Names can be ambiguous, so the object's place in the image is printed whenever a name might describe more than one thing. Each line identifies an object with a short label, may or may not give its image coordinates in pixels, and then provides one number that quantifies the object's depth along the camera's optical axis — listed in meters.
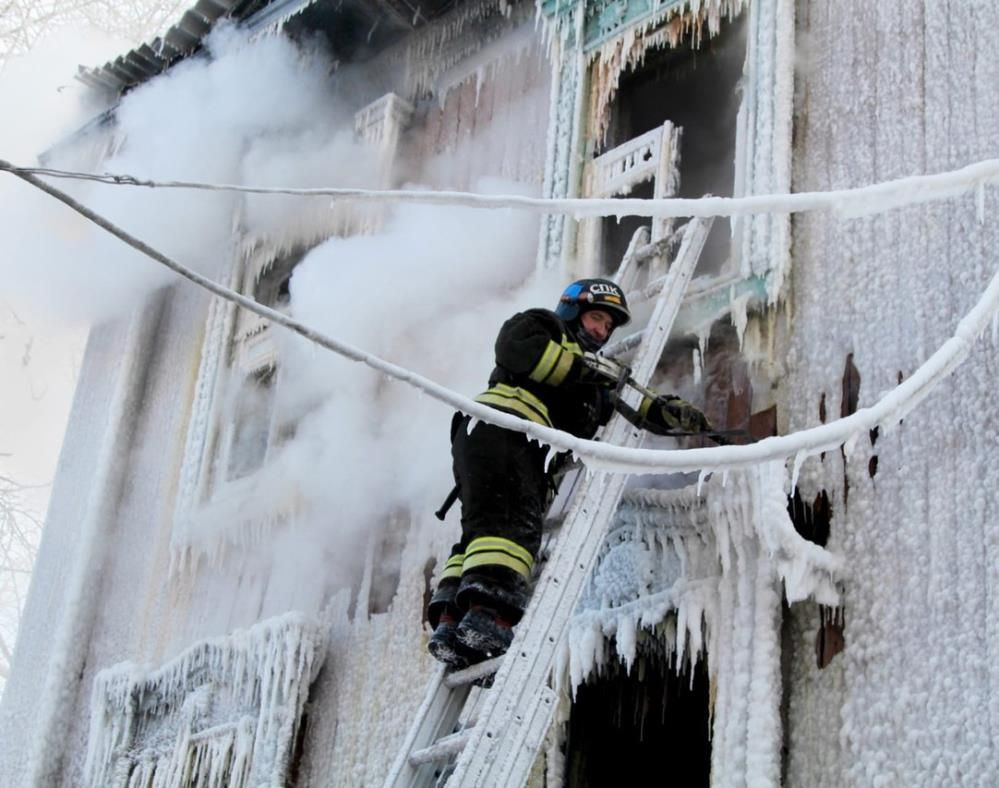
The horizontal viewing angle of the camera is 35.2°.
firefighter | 4.76
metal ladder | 4.26
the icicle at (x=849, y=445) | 3.80
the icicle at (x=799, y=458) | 3.73
